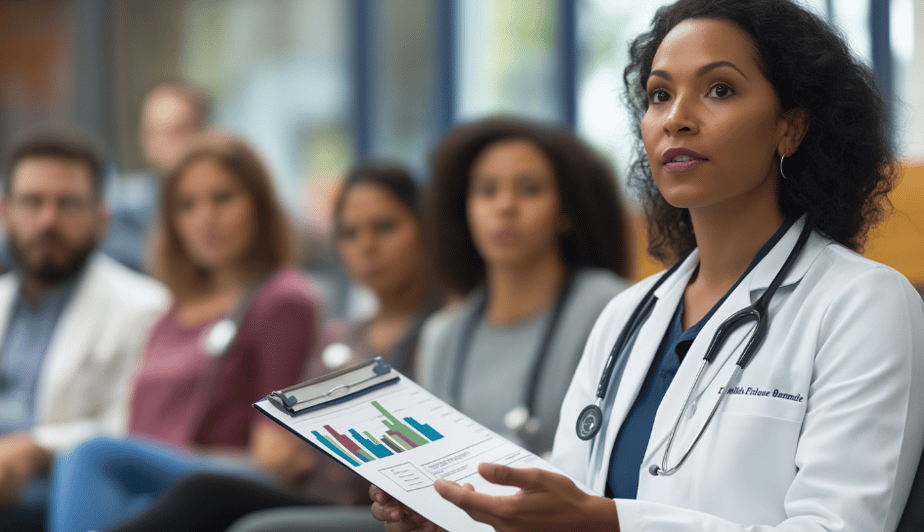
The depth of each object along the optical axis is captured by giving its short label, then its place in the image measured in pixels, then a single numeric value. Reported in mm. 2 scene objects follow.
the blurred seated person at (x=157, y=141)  4832
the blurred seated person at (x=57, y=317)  3238
